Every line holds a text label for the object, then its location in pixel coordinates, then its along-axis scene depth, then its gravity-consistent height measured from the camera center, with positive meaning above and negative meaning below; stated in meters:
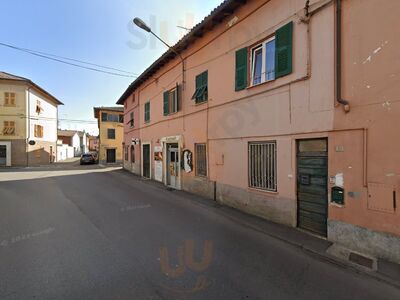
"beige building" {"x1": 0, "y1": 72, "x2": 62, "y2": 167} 27.78 +2.97
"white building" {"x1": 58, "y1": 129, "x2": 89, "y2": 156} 55.88 +2.42
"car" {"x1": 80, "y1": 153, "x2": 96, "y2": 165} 32.22 -1.10
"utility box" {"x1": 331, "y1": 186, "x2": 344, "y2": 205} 5.09 -0.86
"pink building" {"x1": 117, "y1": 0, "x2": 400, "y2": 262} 4.52 +0.82
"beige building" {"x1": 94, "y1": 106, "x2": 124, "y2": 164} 33.81 +2.09
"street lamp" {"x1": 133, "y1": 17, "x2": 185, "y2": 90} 9.62 +4.60
